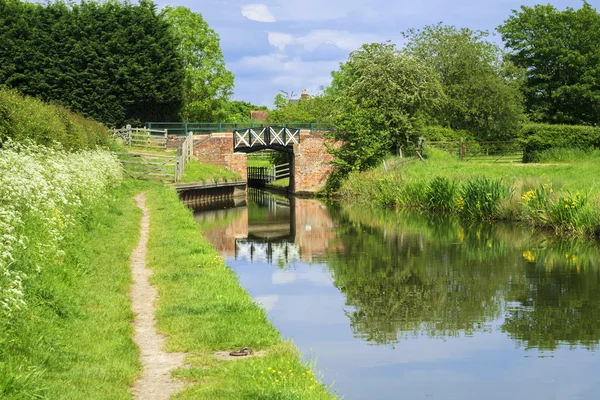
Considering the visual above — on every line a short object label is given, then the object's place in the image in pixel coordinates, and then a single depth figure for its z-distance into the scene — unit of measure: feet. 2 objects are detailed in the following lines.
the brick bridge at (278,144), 157.17
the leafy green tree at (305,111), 232.32
